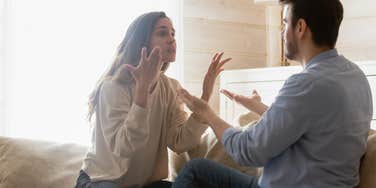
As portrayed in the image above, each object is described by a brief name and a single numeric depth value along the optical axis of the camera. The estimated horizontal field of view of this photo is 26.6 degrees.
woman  3.00
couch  3.29
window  4.05
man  2.45
